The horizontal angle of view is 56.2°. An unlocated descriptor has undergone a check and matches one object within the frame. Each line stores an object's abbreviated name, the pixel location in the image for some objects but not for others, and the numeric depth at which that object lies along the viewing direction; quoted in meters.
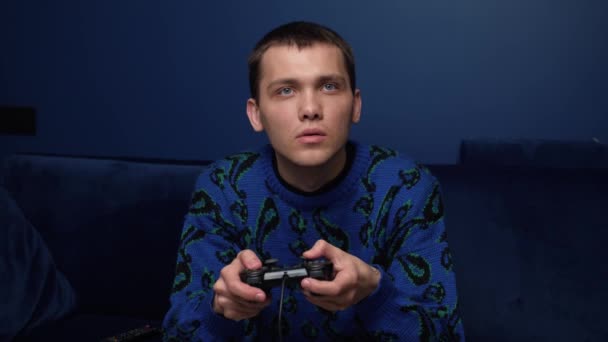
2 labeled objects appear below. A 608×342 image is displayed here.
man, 0.98
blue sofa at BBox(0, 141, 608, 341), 1.38
